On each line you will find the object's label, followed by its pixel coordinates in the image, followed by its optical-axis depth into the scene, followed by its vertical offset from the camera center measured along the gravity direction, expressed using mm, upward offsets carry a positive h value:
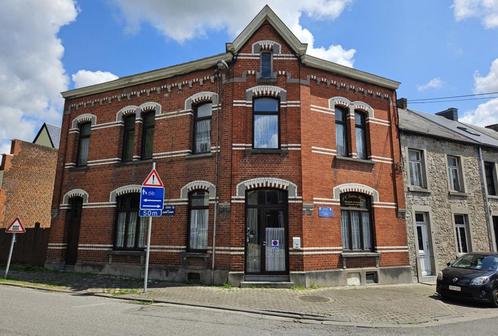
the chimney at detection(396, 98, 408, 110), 20906 +8457
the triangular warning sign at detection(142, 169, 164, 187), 10789 +1980
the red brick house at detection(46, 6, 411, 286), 12336 +2804
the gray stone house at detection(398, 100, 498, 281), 15320 +2531
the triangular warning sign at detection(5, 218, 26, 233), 13400 +659
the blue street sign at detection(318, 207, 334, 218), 12703 +1251
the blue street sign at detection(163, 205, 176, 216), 13445 +1348
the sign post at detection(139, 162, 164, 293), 10596 +1462
